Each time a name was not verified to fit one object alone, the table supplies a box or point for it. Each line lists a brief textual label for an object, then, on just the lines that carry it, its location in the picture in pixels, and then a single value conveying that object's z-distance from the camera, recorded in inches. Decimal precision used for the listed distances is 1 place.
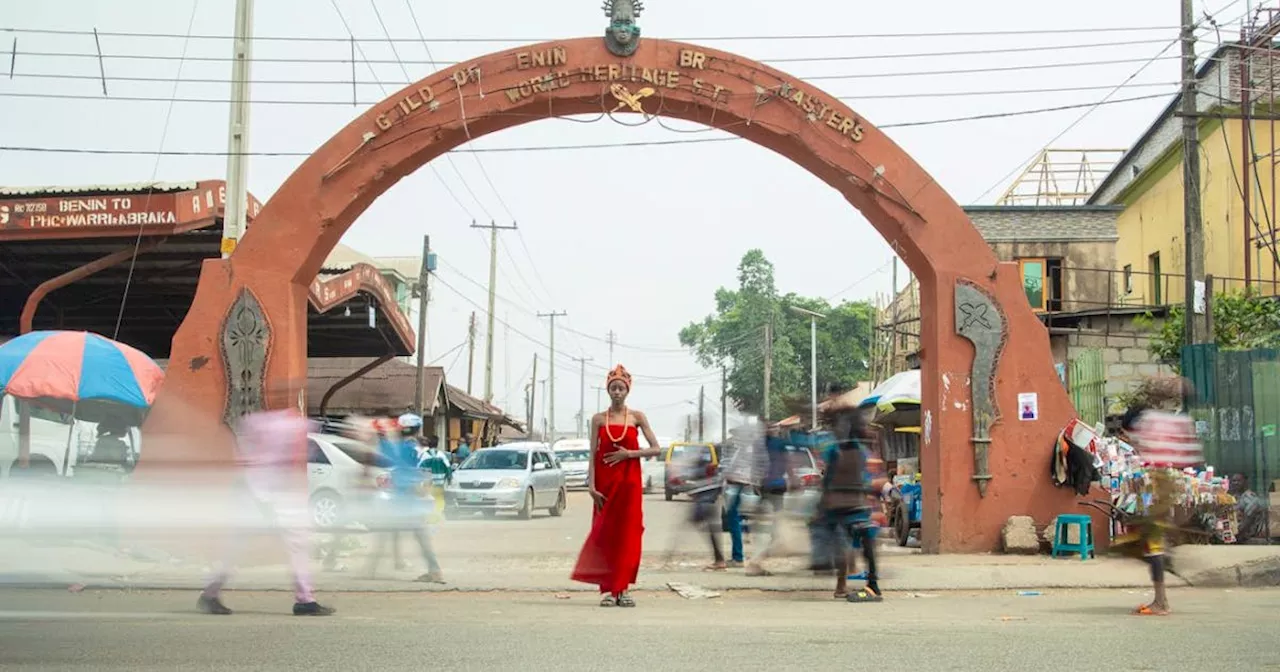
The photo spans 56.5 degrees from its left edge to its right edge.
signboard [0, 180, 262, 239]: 687.7
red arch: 548.7
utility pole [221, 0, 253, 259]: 626.2
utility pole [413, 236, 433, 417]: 1278.3
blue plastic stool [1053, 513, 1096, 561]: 529.0
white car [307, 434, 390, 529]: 699.4
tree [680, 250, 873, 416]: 2893.7
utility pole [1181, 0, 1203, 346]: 698.8
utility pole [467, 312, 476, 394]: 2437.3
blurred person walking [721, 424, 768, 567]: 527.2
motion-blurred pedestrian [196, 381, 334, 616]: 345.1
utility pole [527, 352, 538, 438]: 3075.8
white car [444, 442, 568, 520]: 945.5
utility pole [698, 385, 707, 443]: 995.9
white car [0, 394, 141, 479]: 516.7
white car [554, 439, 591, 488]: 1727.4
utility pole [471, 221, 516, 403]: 2039.9
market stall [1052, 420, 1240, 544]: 530.6
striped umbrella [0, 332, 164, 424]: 522.0
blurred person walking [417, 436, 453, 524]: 889.5
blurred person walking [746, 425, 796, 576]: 537.6
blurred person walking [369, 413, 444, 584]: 470.9
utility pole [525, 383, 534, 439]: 3072.1
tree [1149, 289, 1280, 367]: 807.1
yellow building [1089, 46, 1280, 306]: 968.9
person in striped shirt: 356.2
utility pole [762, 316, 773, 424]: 2021.2
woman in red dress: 369.4
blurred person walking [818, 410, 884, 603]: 396.2
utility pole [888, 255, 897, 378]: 1570.1
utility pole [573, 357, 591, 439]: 3957.9
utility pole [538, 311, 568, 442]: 2881.2
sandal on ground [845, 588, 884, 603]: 393.3
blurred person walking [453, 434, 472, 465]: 1454.2
